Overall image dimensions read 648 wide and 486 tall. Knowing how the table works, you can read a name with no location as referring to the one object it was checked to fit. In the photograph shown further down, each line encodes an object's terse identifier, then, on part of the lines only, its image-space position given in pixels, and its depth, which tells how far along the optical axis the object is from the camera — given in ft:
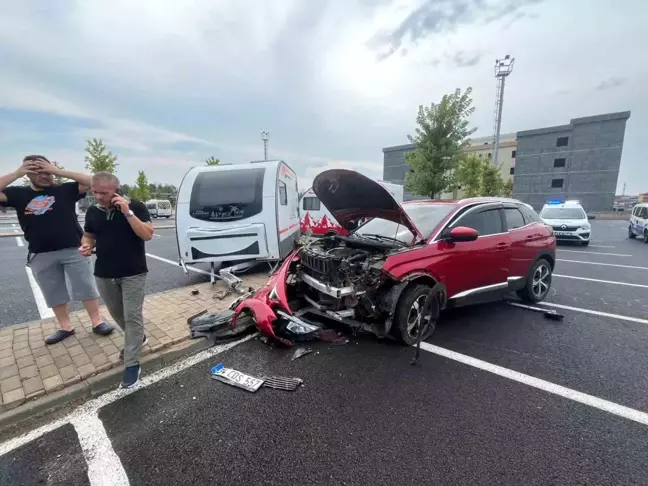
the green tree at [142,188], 124.77
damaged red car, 11.12
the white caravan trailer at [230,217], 19.21
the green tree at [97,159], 79.20
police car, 39.65
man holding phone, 8.82
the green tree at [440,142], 50.93
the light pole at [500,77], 71.07
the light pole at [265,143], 86.74
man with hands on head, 9.64
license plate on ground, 8.91
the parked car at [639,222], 45.32
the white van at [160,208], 110.52
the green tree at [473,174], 75.51
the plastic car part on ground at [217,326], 11.71
